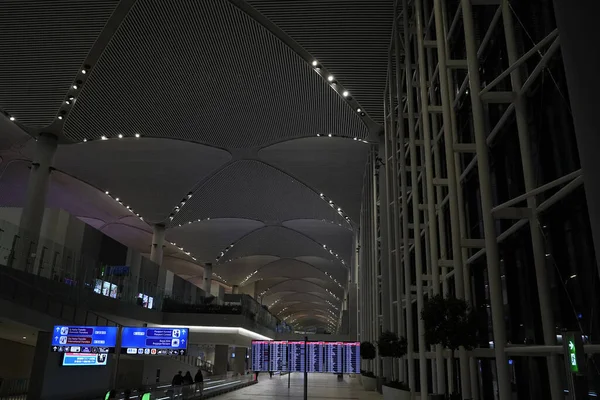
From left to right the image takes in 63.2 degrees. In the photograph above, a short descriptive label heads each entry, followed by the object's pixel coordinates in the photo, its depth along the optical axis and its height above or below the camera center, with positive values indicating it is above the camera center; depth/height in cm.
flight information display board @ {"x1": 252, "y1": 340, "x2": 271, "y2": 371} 1423 -19
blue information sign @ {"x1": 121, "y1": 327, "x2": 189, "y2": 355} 1441 +18
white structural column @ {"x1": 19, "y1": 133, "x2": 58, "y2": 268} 2291 +753
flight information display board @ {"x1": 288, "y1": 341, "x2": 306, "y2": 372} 1383 -16
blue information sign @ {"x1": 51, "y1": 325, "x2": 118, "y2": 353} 1361 +17
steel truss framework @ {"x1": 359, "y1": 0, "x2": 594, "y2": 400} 649 +343
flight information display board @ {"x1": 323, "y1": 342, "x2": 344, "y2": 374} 1457 -20
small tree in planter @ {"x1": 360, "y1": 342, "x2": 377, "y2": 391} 1986 -115
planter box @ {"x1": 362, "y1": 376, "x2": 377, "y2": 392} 2365 -152
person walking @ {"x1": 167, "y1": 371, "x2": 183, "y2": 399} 1433 -127
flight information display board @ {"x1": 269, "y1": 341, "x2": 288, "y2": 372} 1405 -15
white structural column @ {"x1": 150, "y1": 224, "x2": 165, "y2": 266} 3847 +790
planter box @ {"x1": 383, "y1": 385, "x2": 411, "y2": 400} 1288 -109
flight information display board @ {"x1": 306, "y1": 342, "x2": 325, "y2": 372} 1445 -19
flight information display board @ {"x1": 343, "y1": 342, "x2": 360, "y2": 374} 1471 -17
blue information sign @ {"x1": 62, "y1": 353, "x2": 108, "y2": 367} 1366 -38
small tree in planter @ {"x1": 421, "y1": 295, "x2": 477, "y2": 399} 780 +46
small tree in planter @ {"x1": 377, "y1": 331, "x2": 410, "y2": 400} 1364 +6
